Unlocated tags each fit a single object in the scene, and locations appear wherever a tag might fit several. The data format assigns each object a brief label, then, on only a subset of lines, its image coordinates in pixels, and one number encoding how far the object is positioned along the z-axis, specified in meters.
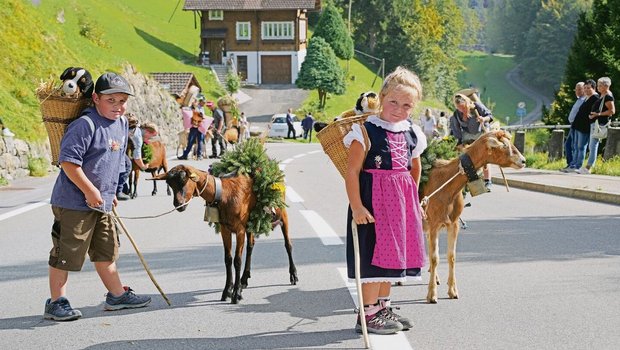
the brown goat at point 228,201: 7.61
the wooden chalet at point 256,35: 94.94
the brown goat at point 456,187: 8.02
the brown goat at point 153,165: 17.94
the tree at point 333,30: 99.69
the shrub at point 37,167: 23.38
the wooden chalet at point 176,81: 68.38
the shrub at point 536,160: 25.73
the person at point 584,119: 21.19
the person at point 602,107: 20.58
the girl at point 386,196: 6.45
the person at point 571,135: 21.39
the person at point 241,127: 33.83
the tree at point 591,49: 28.51
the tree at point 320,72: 86.19
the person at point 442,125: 34.46
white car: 62.26
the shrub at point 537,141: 32.53
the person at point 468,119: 14.27
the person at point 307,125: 59.65
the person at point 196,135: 30.50
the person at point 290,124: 61.88
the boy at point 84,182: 6.99
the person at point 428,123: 33.19
